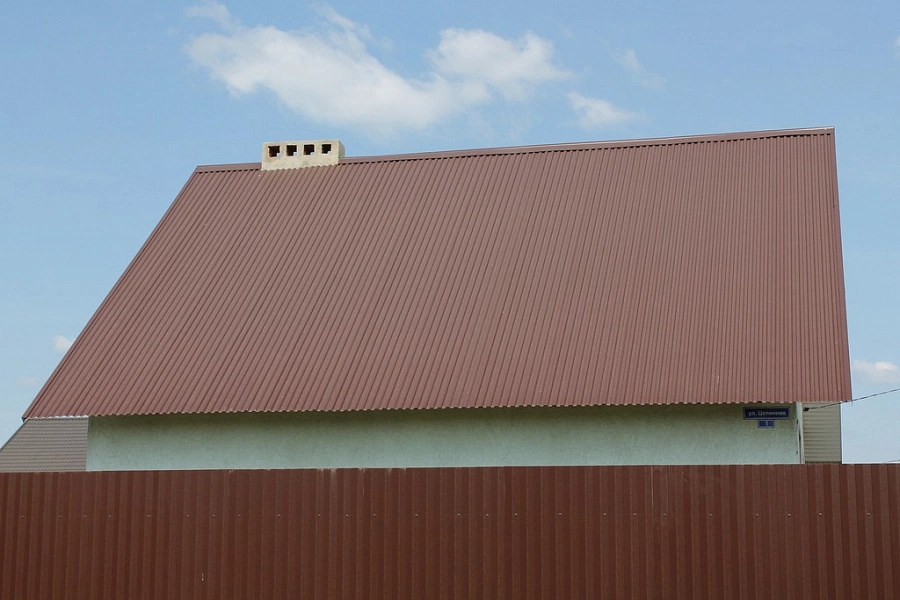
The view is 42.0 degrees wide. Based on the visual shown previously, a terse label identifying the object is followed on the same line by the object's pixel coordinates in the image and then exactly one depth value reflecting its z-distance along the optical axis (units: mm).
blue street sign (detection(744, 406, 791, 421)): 17391
